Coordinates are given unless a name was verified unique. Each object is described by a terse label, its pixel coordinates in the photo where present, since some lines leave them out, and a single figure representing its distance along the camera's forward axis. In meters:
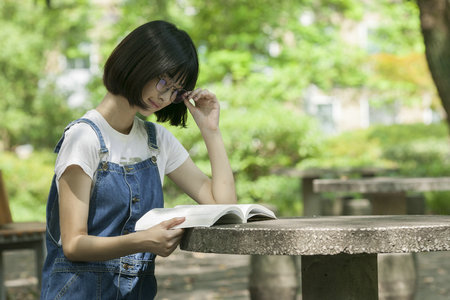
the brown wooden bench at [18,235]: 8.18
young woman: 4.00
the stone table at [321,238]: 3.64
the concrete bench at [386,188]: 11.63
